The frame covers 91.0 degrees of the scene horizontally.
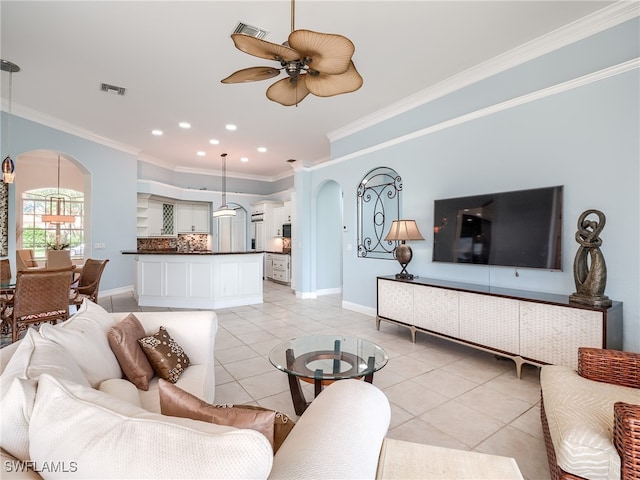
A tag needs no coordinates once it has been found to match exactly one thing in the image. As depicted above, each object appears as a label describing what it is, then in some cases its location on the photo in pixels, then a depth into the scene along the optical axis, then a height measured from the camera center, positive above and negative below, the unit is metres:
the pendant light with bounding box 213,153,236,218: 7.02 +1.28
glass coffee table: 2.10 -0.89
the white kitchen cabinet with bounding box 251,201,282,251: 9.62 +0.45
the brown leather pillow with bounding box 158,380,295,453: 0.88 -0.50
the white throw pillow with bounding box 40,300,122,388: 1.50 -0.53
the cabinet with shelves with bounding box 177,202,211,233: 9.34 +0.67
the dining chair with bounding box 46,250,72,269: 5.97 -0.39
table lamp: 4.15 +0.05
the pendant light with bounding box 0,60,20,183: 3.68 +0.89
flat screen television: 3.04 +0.13
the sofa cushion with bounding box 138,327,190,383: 1.95 -0.74
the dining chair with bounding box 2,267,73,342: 3.26 -0.66
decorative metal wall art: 4.95 +0.52
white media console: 2.57 -0.76
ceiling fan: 1.89 +1.20
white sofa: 0.63 -0.45
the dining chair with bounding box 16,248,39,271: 6.95 -0.48
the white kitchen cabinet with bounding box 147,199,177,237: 8.49 +0.58
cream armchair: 1.28 -0.83
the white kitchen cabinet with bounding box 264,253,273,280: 9.50 -0.79
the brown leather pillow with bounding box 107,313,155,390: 1.82 -0.70
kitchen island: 5.86 -0.76
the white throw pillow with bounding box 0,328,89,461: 0.79 -0.45
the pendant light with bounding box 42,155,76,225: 8.96 +0.96
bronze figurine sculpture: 2.54 -0.21
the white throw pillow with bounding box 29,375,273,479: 0.62 -0.44
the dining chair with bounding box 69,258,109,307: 4.39 -0.67
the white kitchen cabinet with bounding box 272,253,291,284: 8.73 -0.81
